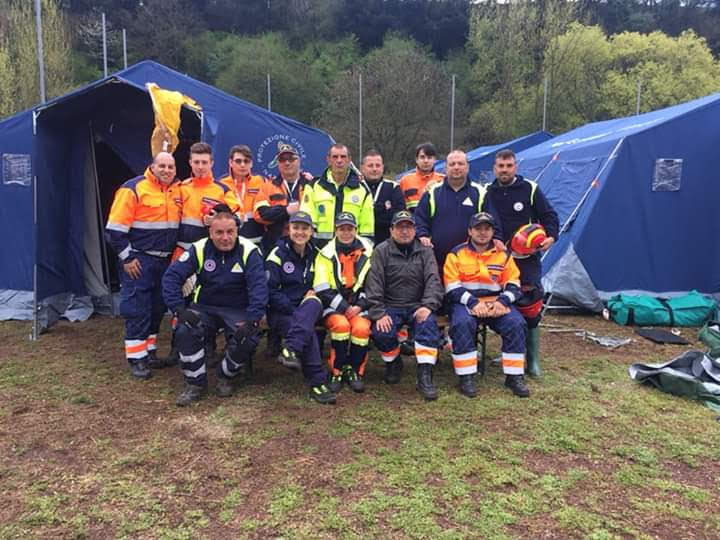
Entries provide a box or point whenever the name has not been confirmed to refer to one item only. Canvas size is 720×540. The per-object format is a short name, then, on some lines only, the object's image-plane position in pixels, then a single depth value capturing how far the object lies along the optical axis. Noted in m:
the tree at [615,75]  24.67
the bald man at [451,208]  4.23
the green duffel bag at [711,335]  4.62
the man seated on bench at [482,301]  3.84
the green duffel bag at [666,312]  5.85
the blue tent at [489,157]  12.99
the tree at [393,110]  24.27
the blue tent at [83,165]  5.48
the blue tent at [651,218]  6.31
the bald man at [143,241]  4.16
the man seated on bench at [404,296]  3.82
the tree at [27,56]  19.05
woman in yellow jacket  3.81
